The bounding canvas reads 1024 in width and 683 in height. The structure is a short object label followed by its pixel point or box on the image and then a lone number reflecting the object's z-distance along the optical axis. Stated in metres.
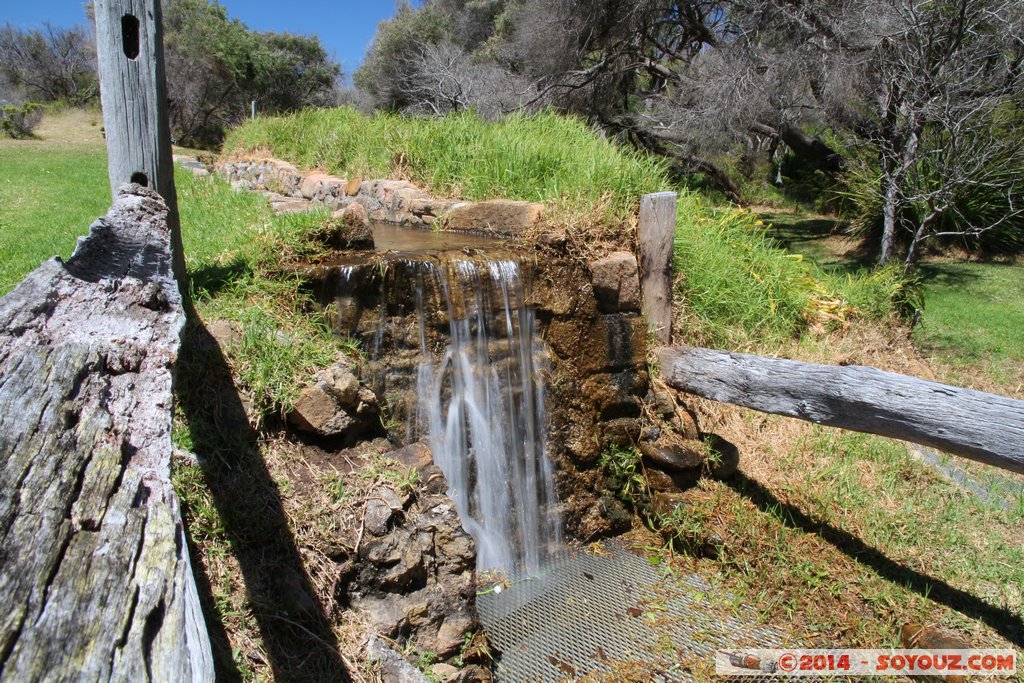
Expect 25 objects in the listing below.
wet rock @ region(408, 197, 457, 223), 6.28
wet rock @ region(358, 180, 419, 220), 6.92
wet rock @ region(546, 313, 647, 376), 4.75
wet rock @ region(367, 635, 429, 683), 2.84
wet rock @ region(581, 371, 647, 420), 4.83
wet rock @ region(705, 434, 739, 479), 4.82
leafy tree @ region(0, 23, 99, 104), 29.92
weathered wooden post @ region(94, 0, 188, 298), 3.43
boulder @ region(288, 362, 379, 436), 3.57
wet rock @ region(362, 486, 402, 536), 3.21
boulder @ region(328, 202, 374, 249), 4.55
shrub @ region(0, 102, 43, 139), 18.56
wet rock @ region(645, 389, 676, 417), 4.98
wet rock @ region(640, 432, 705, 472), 4.71
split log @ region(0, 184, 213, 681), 0.96
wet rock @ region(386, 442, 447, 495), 3.56
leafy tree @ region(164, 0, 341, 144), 21.78
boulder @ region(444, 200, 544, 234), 5.40
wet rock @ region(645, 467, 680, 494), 4.75
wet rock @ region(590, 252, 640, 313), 4.93
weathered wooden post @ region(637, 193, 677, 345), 5.13
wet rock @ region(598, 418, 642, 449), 4.86
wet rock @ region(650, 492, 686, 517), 4.61
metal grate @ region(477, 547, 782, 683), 3.51
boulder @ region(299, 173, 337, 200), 7.75
